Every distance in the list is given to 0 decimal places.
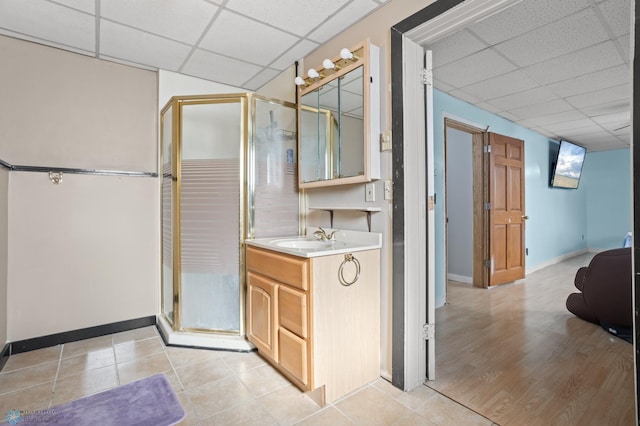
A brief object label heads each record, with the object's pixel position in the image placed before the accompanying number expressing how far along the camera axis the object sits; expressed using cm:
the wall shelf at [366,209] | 204
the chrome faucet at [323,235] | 236
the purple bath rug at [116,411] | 160
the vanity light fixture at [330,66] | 203
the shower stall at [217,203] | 247
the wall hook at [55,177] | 251
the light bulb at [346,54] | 202
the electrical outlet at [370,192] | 206
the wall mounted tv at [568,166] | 549
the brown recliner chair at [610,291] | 252
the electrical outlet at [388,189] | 195
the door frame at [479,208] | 401
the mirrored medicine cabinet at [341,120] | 198
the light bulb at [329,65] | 214
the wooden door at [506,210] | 401
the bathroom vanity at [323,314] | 174
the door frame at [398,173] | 184
